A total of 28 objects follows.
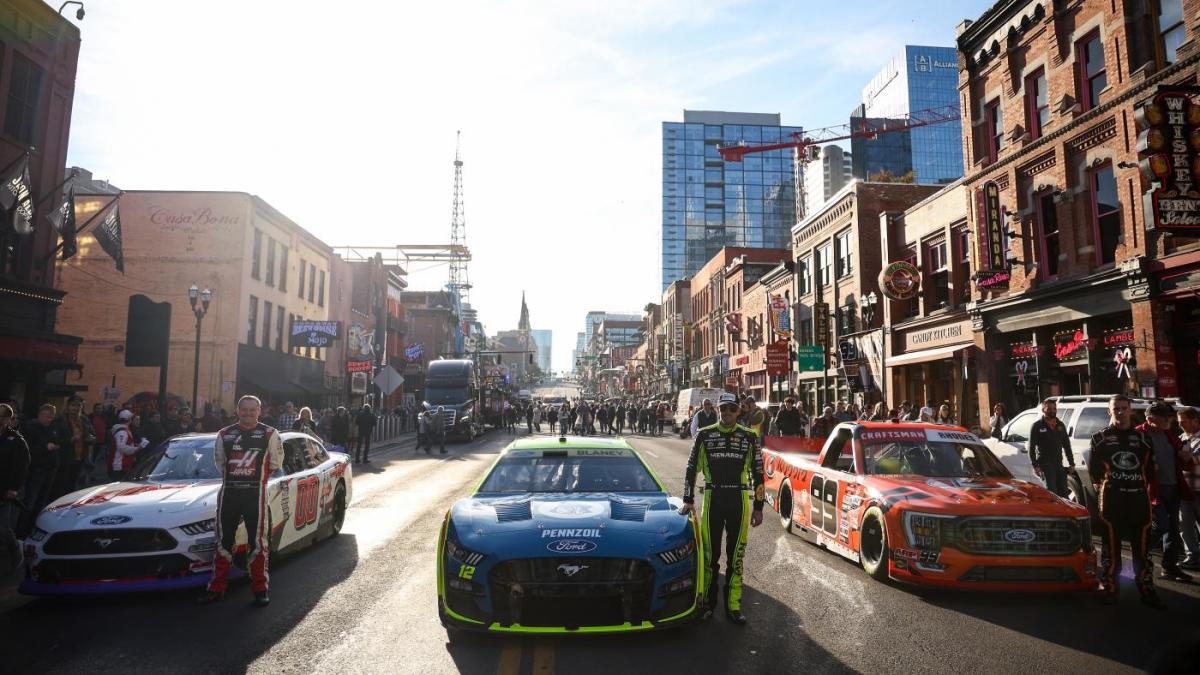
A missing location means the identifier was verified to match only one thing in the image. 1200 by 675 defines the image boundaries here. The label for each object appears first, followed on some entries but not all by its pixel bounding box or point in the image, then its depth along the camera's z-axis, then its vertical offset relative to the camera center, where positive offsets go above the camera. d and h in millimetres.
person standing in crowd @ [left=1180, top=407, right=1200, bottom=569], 7445 -1211
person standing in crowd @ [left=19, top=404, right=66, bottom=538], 9070 -877
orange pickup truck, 6105 -1066
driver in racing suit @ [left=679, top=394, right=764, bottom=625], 5754 -756
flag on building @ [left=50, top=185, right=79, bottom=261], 17688 +4465
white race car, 6059 -1275
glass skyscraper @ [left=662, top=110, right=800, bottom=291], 128750 +38370
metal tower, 108044 +22054
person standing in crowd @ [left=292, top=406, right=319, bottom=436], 14477 -500
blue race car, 4684 -1167
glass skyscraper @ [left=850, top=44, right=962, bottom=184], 109312 +44381
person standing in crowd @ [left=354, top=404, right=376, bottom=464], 21281 -801
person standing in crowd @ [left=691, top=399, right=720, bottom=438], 15820 -341
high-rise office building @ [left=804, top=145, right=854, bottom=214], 101938 +34756
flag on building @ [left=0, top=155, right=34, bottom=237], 16656 +4830
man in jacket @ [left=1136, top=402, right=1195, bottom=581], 7395 -737
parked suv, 10375 -414
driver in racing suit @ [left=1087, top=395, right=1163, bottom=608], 6207 -797
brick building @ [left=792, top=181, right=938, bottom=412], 31031 +6531
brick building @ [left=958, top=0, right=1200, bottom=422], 15288 +5304
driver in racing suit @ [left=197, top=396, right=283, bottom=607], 6125 -866
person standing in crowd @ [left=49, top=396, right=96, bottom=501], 9953 -812
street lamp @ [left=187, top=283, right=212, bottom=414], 19447 +2788
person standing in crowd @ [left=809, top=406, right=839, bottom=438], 17984 -604
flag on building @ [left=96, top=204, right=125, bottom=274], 20312 +4694
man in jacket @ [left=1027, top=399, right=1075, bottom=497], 9000 -573
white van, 37647 +48
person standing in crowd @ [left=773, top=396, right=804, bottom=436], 18031 -476
